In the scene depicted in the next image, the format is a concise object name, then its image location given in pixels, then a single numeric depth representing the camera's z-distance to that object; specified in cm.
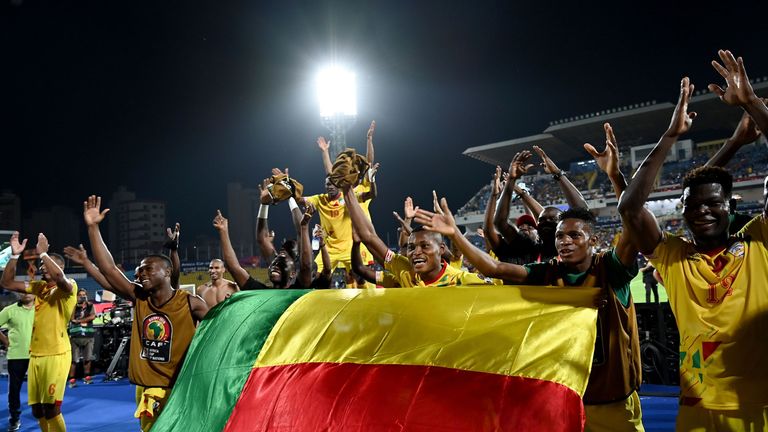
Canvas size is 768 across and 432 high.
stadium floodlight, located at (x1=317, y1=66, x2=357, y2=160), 2572
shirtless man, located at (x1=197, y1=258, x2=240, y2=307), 793
